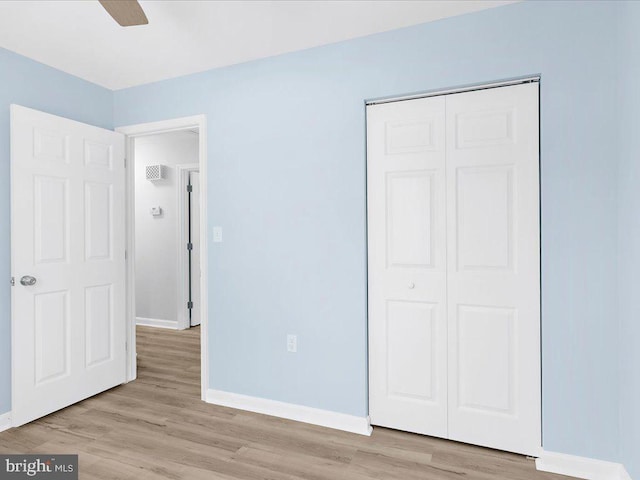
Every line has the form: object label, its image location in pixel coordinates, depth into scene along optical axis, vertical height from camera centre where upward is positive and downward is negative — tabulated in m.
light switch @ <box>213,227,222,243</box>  2.95 +0.03
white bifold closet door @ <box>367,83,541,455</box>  2.17 -0.17
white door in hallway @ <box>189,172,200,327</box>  5.38 -0.13
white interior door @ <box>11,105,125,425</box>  2.54 -0.17
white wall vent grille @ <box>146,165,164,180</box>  5.19 +0.86
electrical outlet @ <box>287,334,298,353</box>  2.70 -0.73
